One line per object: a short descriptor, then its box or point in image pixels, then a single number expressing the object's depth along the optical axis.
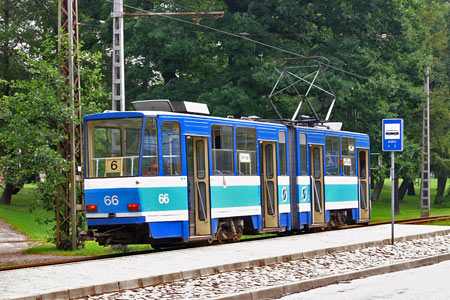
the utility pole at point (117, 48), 21.72
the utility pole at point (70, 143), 20.19
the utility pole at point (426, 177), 43.31
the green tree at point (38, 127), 19.56
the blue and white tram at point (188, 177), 18.05
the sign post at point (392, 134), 19.39
